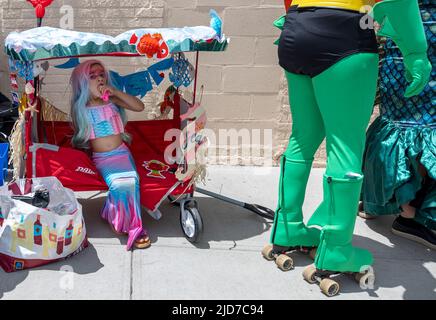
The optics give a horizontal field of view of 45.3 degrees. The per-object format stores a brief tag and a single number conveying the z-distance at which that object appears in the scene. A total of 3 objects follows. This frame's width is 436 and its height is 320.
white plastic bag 2.77
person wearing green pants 2.45
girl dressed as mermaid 3.24
